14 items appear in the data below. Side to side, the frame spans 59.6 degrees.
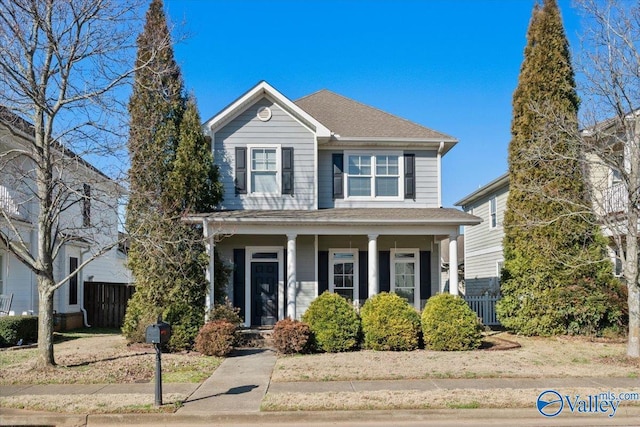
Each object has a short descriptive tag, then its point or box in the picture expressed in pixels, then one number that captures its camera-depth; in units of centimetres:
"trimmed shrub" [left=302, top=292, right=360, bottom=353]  1352
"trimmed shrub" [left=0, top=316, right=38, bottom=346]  1500
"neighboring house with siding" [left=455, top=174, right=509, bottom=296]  2472
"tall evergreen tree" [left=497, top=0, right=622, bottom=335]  1579
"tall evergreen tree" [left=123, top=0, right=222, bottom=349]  1423
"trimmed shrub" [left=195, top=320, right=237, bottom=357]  1312
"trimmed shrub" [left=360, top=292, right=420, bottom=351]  1370
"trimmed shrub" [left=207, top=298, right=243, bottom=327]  1454
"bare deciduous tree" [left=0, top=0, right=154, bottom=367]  1089
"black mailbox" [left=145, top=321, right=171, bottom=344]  845
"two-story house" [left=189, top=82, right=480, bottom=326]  1711
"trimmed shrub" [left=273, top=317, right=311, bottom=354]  1316
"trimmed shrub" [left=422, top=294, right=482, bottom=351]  1375
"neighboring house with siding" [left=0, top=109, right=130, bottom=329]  1158
